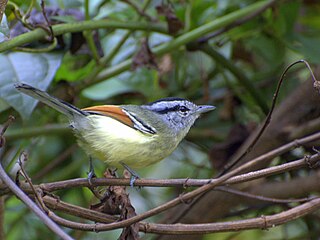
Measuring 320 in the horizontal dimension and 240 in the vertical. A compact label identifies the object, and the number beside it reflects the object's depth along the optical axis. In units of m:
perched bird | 4.93
